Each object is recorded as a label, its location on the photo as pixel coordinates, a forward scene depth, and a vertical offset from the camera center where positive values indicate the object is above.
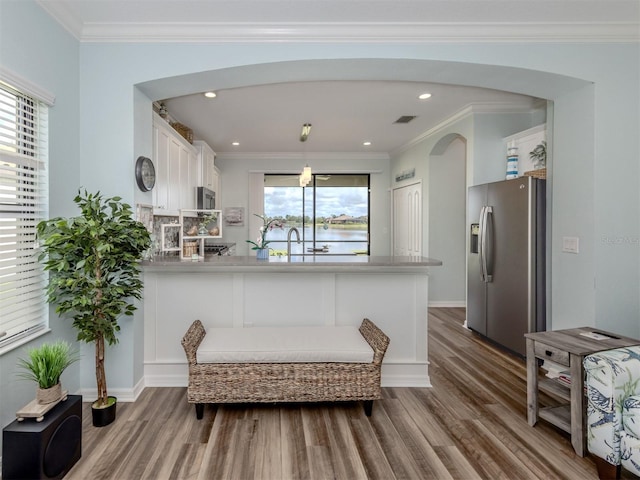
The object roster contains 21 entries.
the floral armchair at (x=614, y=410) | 1.74 -0.88
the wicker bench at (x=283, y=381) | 2.36 -0.97
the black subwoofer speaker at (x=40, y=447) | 1.71 -1.04
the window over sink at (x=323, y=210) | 7.19 +0.55
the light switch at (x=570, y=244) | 2.88 -0.06
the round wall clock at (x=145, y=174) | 2.72 +0.50
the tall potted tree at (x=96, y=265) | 2.09 -0.18
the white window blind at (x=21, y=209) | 1.96 +0.16
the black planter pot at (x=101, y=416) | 2.32 -1.18
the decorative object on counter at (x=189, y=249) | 3.06 -0.11
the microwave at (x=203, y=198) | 5.00 +0.55
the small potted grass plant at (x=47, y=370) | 1.85 -0.71
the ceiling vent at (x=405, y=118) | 4.59 +1.56
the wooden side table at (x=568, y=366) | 2.02 -0.80
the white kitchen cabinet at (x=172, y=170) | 3.51 +0.77
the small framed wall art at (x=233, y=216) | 6.94 +0.40
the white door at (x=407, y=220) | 5.79 +0.29
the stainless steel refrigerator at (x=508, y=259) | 3.40 -0.23
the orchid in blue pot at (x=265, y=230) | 3.11 +0.06
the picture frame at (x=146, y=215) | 2.83 +0.18
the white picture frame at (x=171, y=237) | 4.12 -0.01
